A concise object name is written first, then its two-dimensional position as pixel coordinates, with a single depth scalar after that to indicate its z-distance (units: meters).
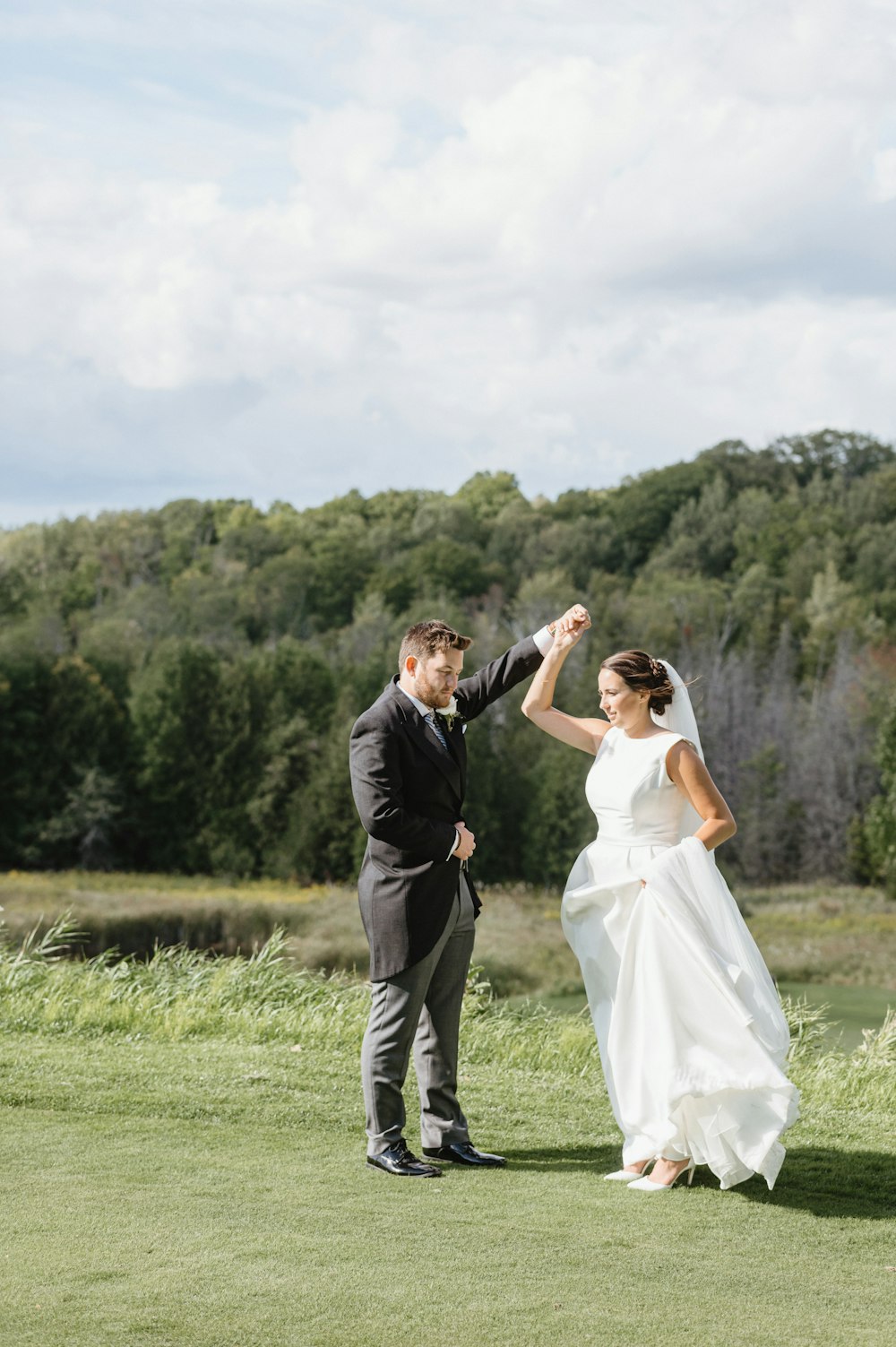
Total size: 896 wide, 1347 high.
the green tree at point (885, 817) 42.59
